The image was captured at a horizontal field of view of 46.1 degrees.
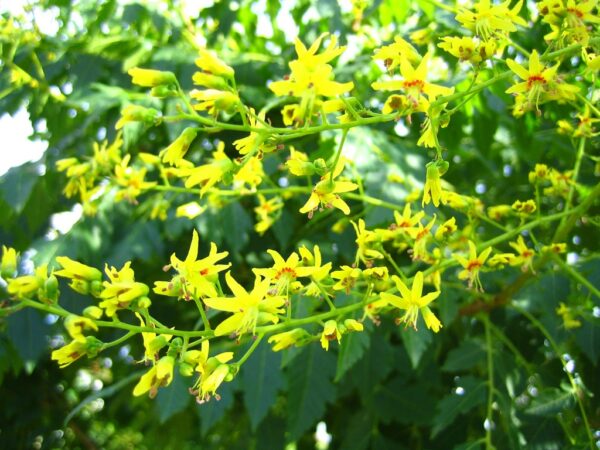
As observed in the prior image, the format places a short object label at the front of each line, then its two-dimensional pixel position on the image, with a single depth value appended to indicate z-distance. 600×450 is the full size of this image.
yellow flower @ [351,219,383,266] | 0.16
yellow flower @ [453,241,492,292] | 0.17
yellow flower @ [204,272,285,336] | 0.13
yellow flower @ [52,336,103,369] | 0.13
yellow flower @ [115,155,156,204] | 0.23
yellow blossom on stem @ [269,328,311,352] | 0.14
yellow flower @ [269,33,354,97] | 0.12
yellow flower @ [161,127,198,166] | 0.14
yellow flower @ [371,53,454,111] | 0.13
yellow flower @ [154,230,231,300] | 0.14
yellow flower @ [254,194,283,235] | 0.22
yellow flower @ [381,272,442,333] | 0.15
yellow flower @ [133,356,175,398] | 0.13
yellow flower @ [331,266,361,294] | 0.15
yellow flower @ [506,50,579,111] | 0.14
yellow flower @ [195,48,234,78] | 0.13
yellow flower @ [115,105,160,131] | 0.15
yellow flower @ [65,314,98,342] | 0.13
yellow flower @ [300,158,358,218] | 0.14
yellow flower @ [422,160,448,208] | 0.14
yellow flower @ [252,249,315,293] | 0.14
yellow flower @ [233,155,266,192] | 0.16
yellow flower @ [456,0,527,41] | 0.15
